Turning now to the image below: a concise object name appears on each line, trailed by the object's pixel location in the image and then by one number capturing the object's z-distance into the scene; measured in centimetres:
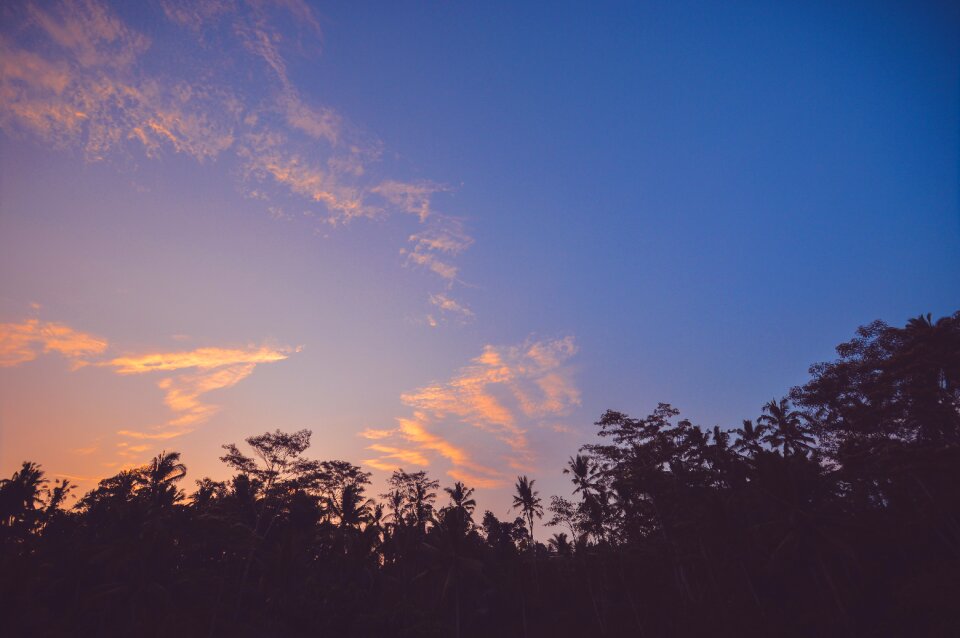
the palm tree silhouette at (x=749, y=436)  4000
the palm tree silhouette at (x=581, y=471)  4446
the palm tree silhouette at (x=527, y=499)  4803
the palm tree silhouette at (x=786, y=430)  3769
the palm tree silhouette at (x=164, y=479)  3669
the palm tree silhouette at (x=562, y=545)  4946
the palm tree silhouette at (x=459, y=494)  4953
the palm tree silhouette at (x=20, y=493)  3381
